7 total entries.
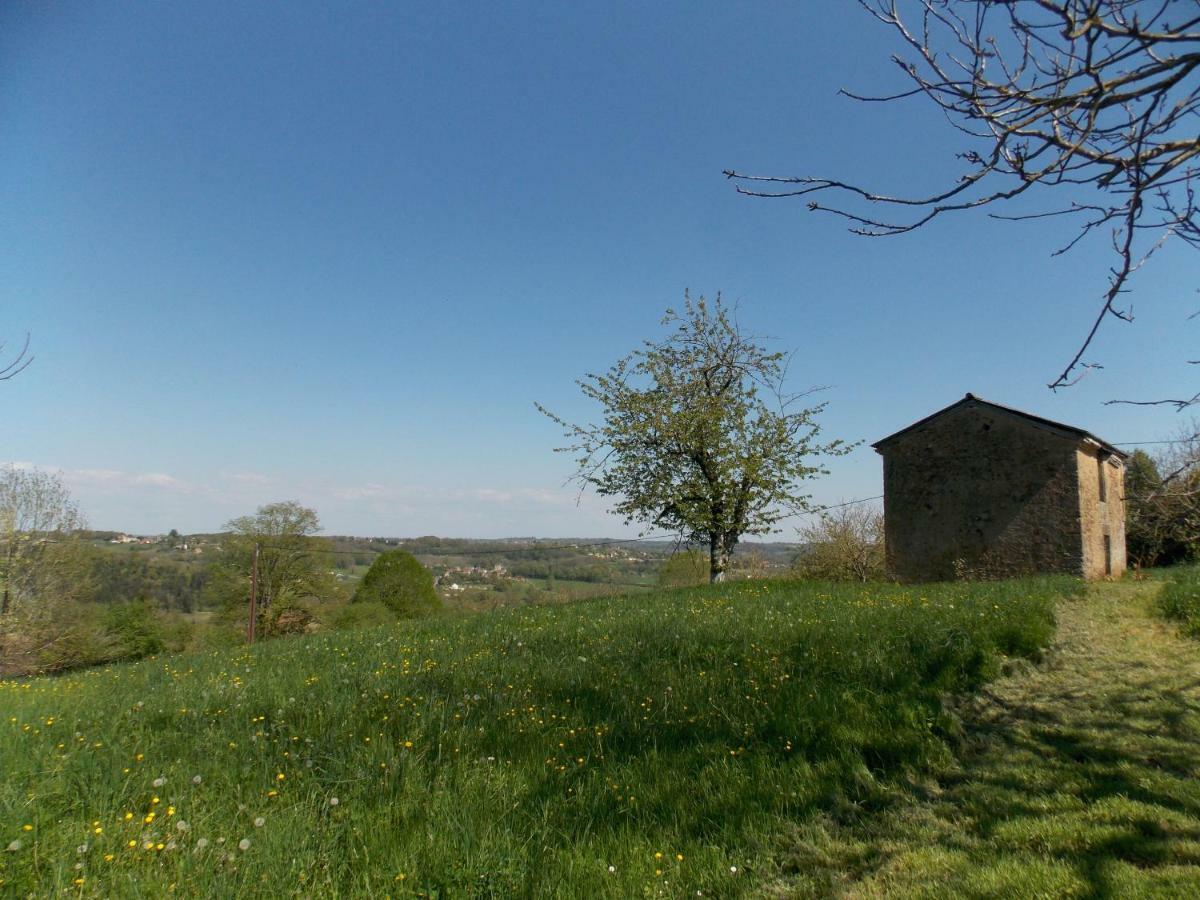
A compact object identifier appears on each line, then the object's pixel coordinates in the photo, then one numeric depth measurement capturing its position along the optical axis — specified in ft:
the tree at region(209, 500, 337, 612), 106.42
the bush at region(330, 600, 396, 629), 96.89
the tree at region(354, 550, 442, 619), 113.09
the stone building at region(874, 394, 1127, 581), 54.95
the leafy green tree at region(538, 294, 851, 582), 69.21
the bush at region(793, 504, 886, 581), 95.30
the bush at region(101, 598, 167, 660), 86.07
